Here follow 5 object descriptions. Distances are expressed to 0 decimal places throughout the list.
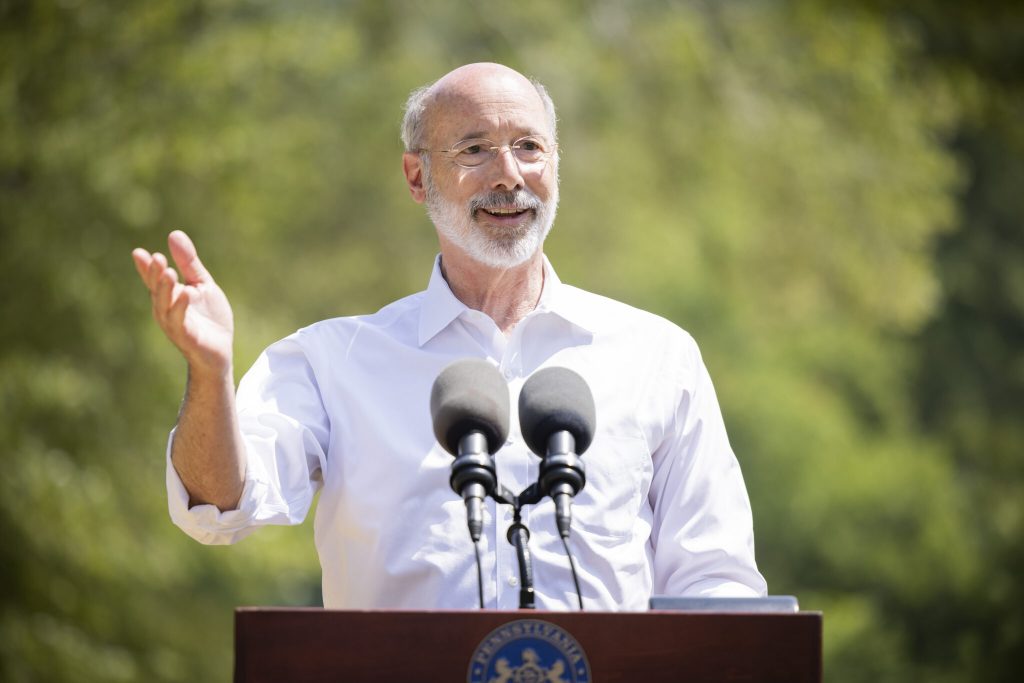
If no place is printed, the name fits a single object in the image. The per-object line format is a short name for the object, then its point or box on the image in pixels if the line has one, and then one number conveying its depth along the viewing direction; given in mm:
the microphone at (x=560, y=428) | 5437
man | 6664
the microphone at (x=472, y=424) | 5359
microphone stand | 5440
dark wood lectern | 4668
